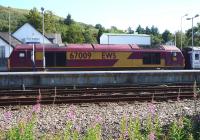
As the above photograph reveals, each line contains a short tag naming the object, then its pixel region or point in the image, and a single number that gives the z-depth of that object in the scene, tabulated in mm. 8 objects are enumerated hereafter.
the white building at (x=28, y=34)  35880
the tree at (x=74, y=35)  47232
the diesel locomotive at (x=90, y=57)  20053
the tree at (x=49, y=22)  49416
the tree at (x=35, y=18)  47196
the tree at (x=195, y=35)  49871
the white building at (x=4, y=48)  28683
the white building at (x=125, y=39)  32514
